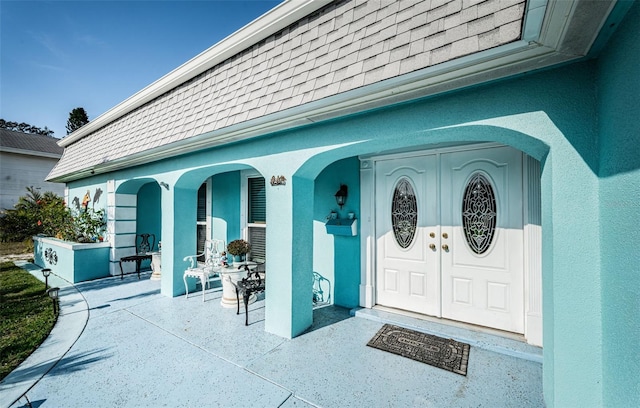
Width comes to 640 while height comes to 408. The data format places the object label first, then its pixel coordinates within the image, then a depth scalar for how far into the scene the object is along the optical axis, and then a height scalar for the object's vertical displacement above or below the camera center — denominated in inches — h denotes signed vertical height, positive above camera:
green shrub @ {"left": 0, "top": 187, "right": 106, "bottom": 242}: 292.0 -17.1
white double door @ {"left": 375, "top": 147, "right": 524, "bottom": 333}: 140.0 -16.8
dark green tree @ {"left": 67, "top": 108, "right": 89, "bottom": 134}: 1009.5 +354.2
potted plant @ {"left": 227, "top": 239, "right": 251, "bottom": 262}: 200.8 -31.3
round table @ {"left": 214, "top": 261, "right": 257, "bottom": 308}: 187.8 -57.3
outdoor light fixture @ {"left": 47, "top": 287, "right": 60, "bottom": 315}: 173.2 -58.9
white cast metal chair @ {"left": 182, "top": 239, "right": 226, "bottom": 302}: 207.2 -48.5
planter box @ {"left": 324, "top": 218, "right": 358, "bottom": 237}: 178.1 -13.4
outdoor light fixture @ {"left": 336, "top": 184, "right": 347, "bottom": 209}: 185.3 +8.9
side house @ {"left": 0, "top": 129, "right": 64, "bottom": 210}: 536.7 +95.7
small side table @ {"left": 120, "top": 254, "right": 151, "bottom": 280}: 267.9 -53.1
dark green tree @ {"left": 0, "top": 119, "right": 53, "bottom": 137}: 1211.5 +380.7
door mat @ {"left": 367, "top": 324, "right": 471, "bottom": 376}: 118.7 -70.8
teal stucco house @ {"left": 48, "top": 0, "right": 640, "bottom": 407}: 64.2 +23.7
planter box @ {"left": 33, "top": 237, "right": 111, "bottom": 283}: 258.8 -54.4
